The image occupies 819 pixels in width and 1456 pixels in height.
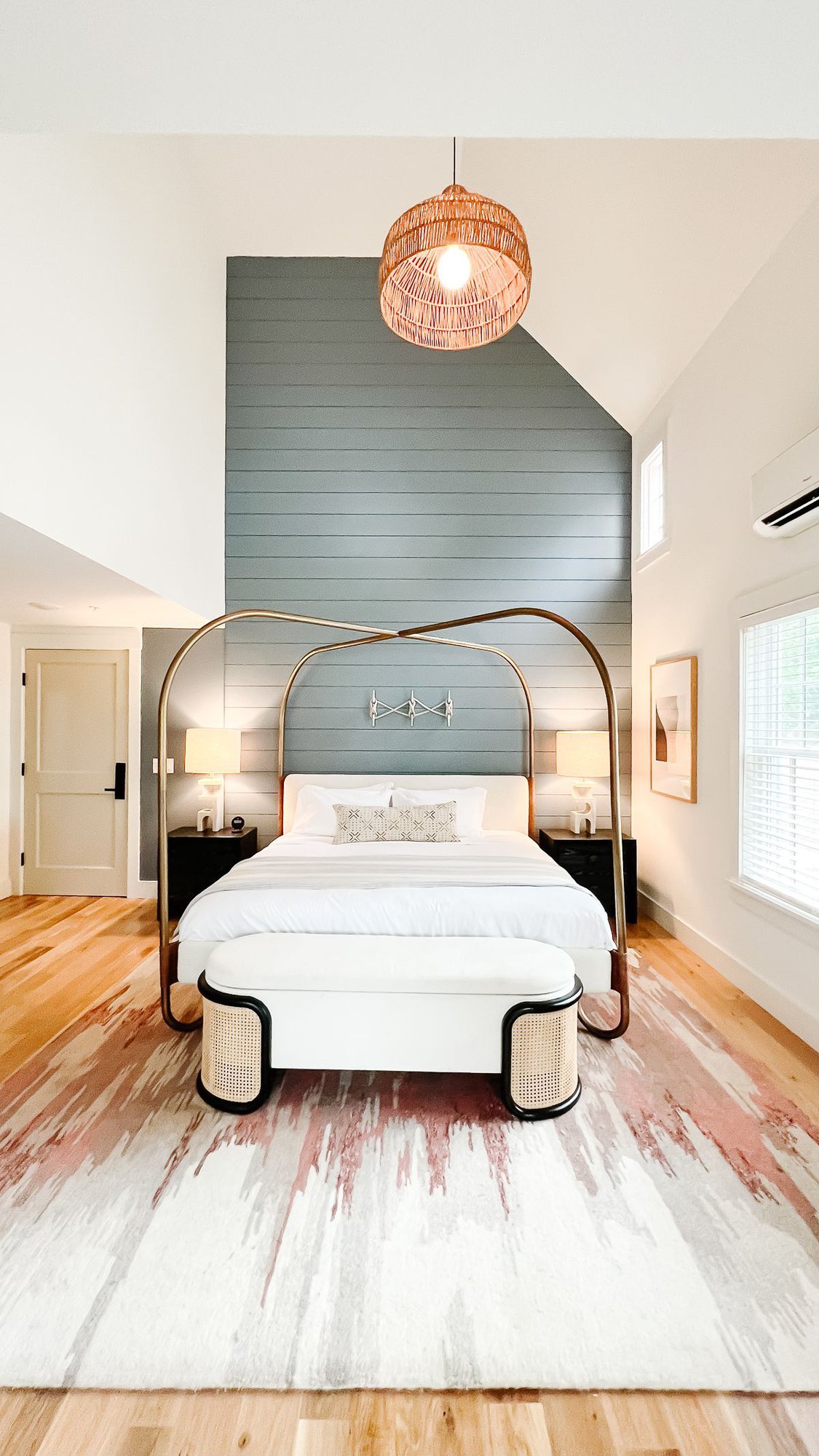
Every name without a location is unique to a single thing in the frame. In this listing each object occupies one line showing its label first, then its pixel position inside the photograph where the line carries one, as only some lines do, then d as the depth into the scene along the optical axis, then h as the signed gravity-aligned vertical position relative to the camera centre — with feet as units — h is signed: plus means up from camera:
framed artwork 13.62 +0.16
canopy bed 7.99 -2.58
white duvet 9.51 -2.32
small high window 15.90 +5.23
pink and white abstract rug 5.01 -4.19
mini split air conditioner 9.06 +3.20
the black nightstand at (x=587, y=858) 15.39 -2.56
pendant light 8.90 +6.23
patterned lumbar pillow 14.55 -1.77
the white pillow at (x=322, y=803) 15.58 -1.43
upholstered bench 7.95 -3.13
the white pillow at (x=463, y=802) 15.60 -1.40
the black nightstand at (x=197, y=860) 15.60 -2.63
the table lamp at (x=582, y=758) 15.76 -0.46
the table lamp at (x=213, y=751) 16.01 -0.31
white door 18.08 -0.90
